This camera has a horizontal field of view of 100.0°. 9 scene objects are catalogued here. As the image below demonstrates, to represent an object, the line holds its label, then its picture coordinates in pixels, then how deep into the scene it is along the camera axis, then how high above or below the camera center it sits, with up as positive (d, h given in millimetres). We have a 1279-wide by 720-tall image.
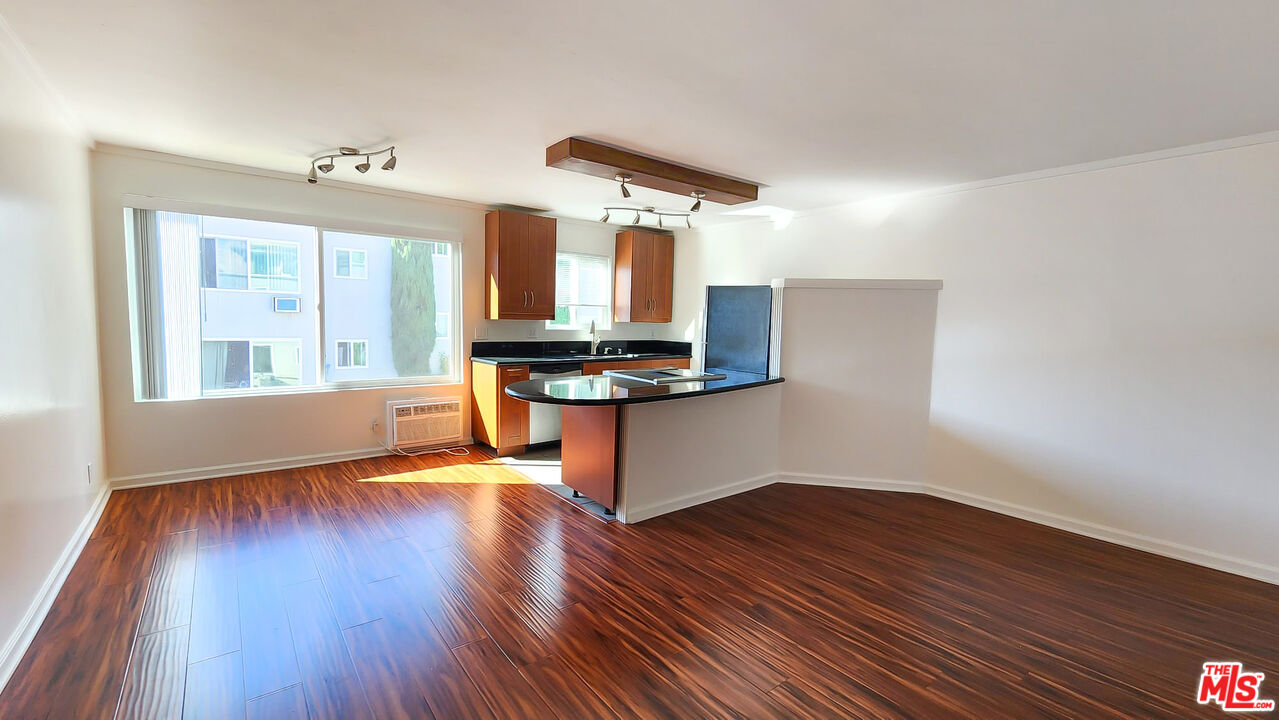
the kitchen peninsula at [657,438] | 3430 -861
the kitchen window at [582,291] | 6070 +235
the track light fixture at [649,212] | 5336 +1034
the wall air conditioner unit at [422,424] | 4836 -1088
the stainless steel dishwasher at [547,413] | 5121 -992
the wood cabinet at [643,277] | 6246 +431
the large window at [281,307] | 3924 -40
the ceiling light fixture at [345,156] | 3479 +1014
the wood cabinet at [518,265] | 5188 +440
